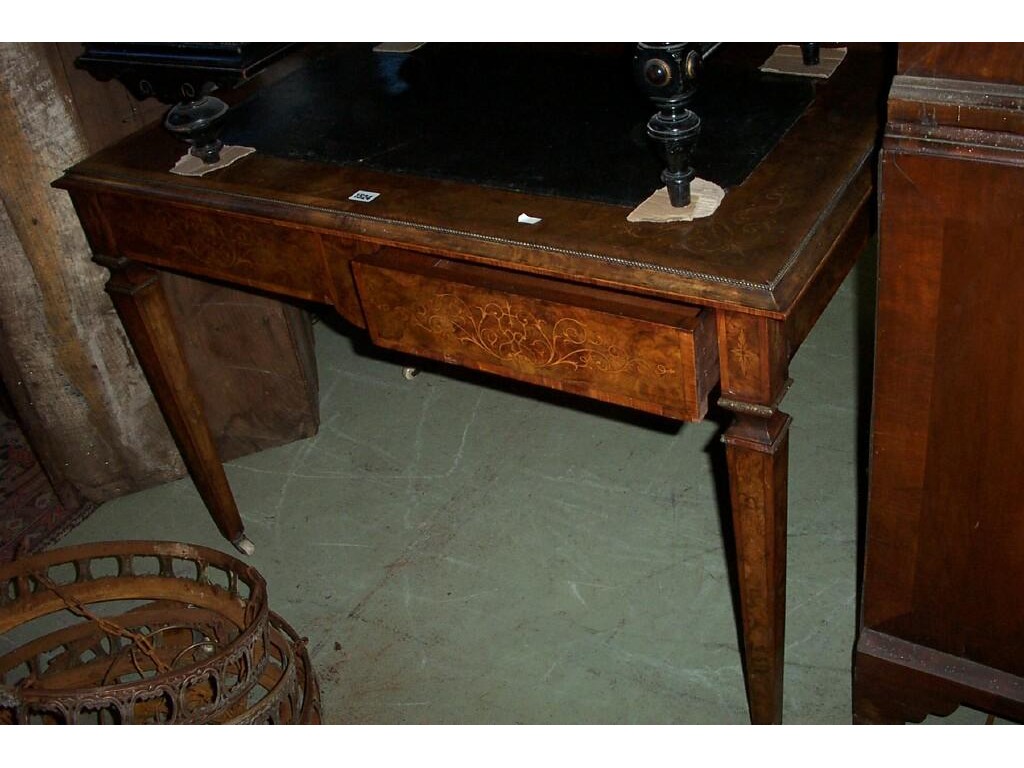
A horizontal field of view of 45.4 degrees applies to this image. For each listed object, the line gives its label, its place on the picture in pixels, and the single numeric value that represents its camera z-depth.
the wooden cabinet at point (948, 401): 1.13
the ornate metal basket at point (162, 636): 1.65
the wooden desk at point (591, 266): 1.33
